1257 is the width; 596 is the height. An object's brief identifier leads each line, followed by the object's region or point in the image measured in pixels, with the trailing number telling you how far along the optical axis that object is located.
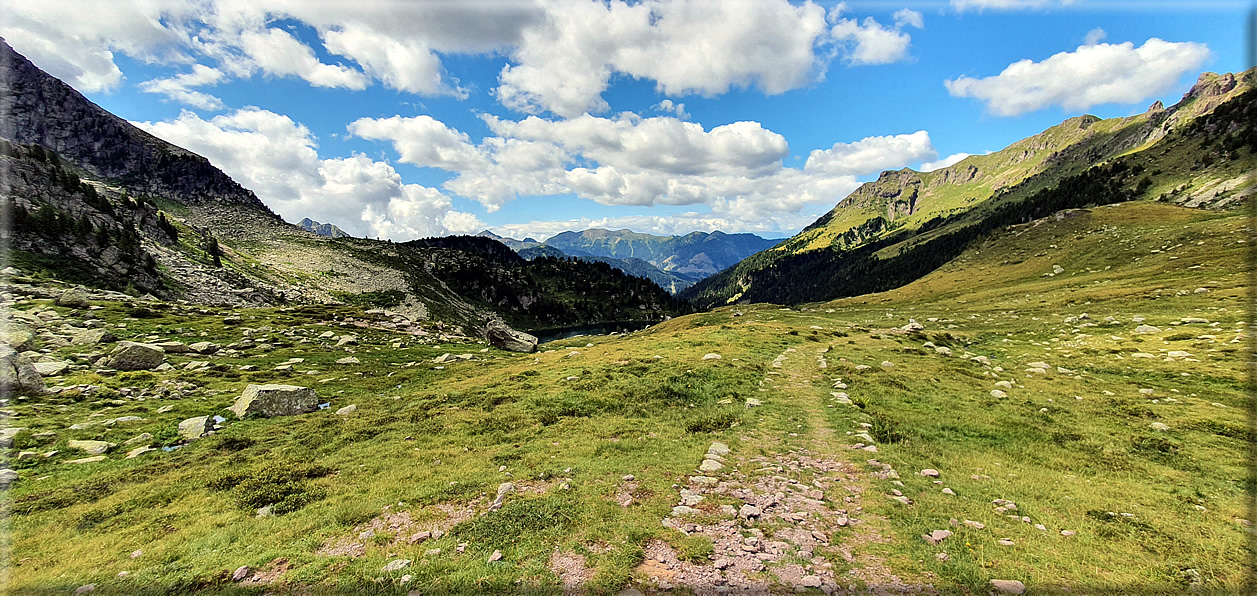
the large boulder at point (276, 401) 18.02
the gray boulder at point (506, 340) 62.03
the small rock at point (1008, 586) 6.95
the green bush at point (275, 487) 10.98
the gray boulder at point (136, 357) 21.53
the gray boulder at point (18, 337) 20.55
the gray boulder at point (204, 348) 27.09
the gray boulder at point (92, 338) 24.12
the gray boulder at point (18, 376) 16.27
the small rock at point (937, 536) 8.67
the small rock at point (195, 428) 15.37
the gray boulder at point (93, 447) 13.38
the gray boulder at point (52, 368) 19.09
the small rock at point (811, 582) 7.18
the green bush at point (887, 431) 14.98
